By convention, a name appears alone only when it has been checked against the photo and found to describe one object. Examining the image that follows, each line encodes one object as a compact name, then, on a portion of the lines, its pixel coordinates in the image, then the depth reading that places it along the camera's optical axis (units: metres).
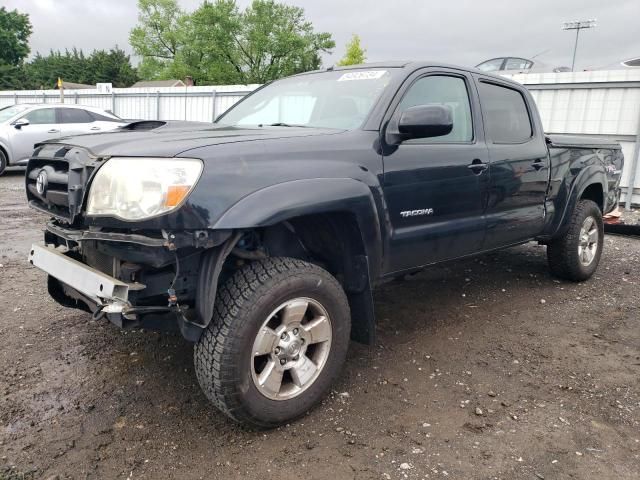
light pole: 42.59
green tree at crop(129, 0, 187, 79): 61.75
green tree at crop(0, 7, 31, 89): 60.78
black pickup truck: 2.27
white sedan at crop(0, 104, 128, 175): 11.25
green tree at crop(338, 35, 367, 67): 40.75
